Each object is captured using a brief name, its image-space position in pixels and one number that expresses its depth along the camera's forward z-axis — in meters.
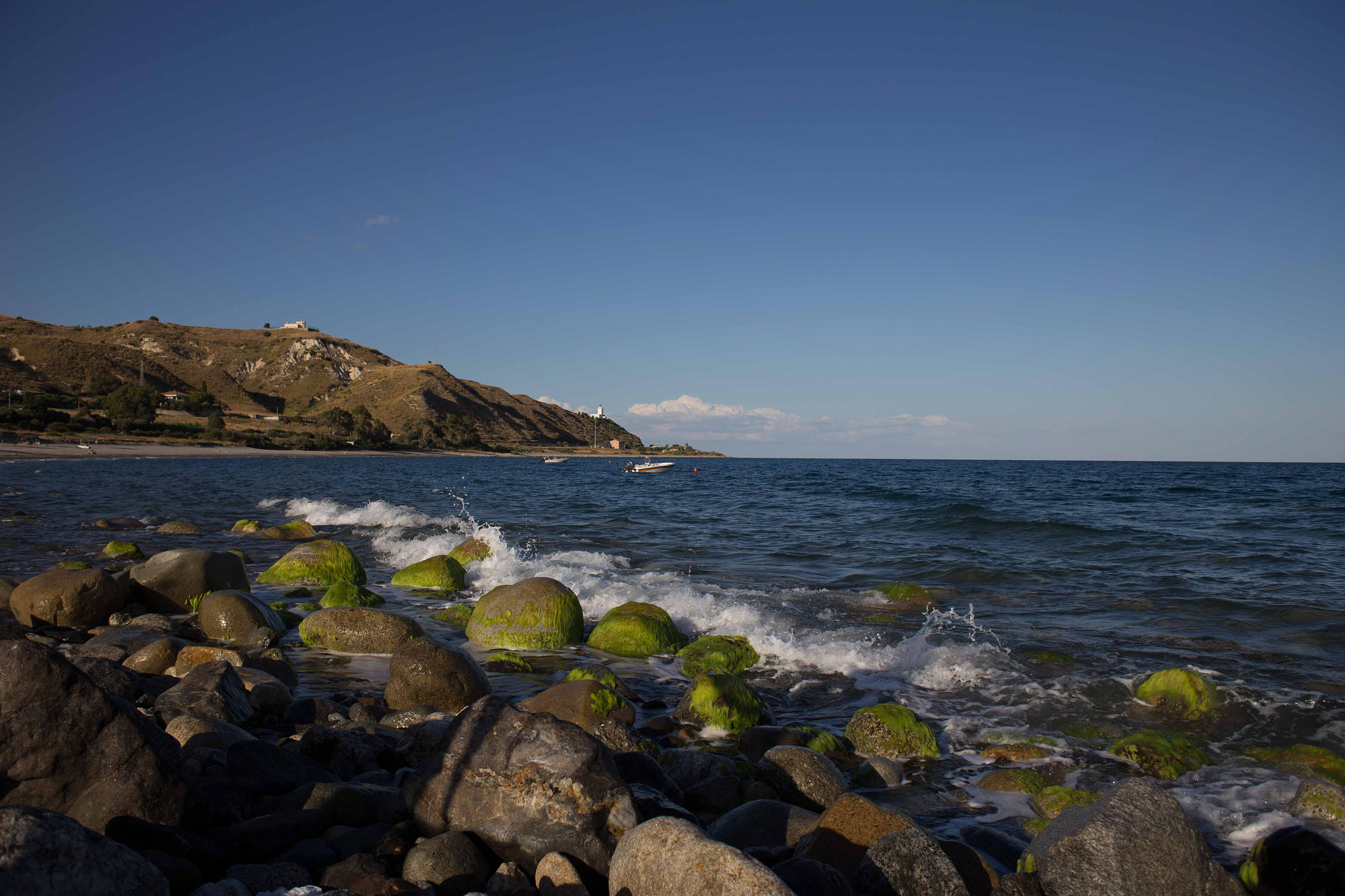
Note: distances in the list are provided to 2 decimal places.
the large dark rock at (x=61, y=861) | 2.62
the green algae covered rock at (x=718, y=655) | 9.37
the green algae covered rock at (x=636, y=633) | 10.11
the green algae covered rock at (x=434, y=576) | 14.56
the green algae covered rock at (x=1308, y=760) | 6.30
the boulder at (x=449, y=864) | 3.78
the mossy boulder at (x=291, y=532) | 19.97
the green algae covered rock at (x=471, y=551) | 16.61
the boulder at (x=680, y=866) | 3.24
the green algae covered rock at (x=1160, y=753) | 6.42
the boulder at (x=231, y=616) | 9.55
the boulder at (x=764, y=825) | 4.73
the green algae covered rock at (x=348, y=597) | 11.69
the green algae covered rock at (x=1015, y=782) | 6.00
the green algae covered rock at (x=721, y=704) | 7.23
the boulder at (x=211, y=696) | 6.05
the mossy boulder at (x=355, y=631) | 9.55
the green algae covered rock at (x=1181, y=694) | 7.72
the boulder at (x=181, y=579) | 10.95
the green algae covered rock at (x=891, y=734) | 6.72
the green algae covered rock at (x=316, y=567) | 14.05
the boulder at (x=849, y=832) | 4.41
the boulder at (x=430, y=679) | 7.21
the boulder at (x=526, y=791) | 4.05
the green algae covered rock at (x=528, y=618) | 10.18
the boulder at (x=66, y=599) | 9.60
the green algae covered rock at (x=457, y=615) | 11.51
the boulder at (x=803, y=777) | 5.54
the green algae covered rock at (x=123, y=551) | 15.35
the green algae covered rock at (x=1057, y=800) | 5.55
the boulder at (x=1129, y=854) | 4.00
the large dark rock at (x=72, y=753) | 3.79
